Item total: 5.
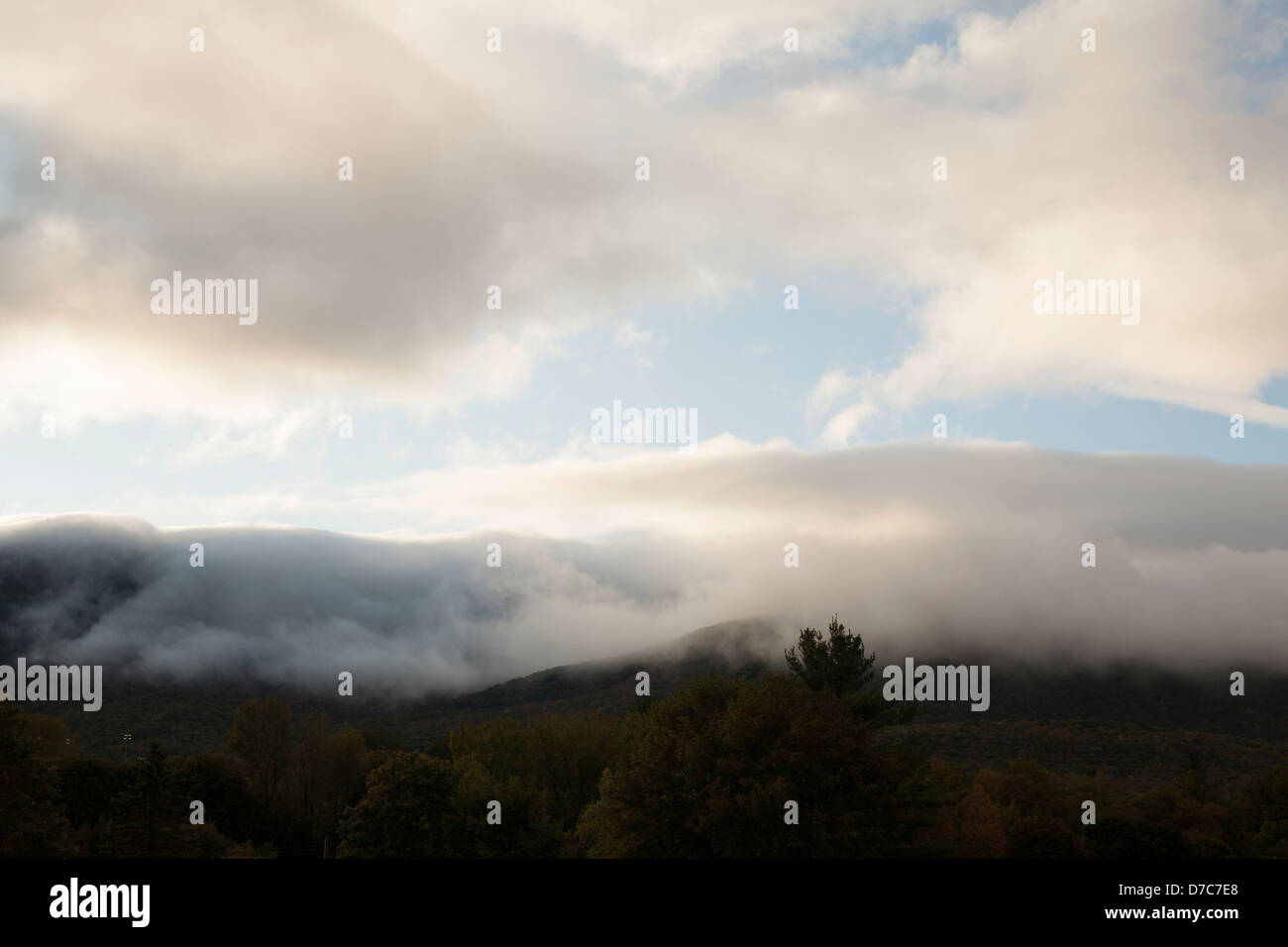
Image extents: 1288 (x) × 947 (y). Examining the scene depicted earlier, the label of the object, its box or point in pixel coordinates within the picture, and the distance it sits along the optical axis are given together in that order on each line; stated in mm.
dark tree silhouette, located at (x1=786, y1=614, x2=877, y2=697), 73750
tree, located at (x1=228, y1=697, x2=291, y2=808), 122688
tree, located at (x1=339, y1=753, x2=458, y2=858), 64312
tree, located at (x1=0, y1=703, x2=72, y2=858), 50031
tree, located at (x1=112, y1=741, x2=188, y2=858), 58594
